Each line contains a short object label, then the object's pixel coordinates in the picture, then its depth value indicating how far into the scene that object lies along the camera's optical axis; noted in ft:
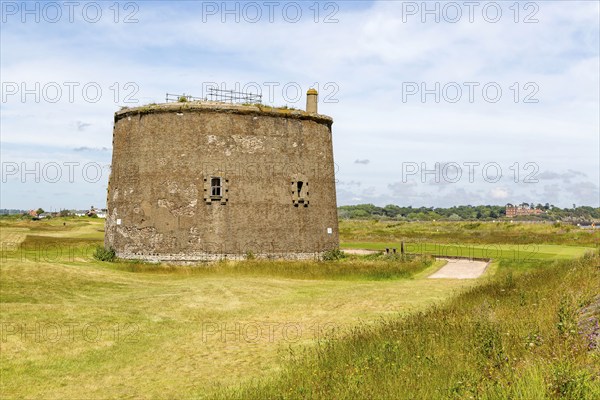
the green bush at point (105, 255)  84.89
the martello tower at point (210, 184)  82.58
